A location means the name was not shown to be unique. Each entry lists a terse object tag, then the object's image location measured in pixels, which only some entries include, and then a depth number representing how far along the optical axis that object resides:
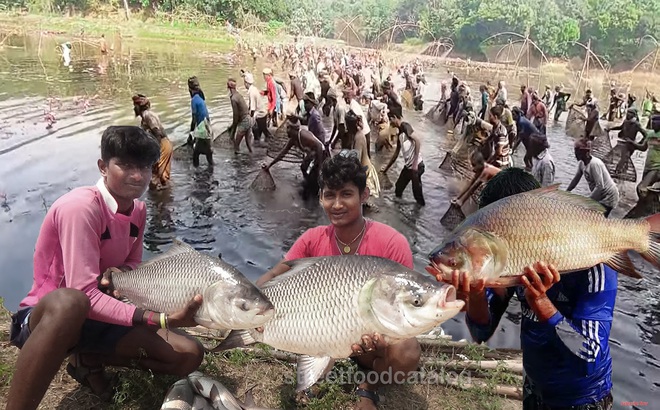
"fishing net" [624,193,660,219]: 9.37
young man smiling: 3.14
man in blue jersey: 2.22
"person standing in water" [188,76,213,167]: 11.36
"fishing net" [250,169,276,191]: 10.53
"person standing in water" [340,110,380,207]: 9.45
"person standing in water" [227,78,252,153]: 13.19
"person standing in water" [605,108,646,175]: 12.45
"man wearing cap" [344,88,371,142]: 11.52
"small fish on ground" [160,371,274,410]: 3.06
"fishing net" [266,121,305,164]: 11.91
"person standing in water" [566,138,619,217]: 7.62
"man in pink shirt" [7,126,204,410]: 2.74
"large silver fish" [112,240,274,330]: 2.49
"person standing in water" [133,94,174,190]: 9.23
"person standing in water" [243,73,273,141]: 14.60
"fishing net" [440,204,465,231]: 8.80
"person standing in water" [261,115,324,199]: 9.69
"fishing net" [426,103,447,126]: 20.45
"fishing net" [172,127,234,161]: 12.54
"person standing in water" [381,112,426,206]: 9.47
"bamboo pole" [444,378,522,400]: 3.70
